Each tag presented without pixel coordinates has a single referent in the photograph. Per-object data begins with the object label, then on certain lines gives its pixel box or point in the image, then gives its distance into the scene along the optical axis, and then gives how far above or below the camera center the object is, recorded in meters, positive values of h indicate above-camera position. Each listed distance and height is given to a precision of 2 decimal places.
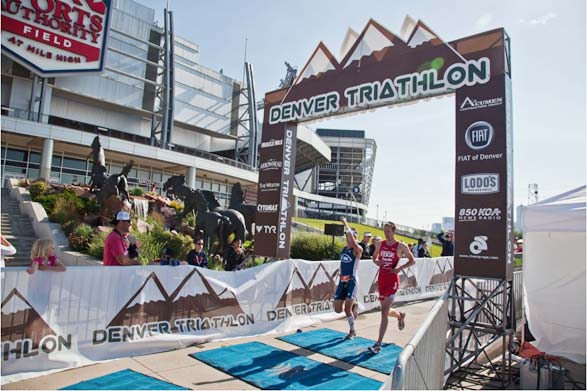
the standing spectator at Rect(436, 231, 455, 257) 14.39 +0.05
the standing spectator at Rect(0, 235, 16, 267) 4.15 -0.31
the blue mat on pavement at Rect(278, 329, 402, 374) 5.61 -1.78
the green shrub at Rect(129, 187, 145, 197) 20.46 +1.93
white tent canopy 5.68 -0.39
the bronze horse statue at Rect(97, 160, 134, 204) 15.16 +1.56
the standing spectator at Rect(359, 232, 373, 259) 9.98 -0.14
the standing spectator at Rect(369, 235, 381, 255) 14.29 -0.33
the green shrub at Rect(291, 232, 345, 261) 16.42 -0.41
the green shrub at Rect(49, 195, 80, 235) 13.98 +0.40
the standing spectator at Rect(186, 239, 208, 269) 7.69 -0.52
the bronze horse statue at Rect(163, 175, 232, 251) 12.30 +0.35
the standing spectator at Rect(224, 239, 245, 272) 10.34 -0.65
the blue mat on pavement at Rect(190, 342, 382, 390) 4.67 -1.78
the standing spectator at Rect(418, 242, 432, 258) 14.98 -0.36
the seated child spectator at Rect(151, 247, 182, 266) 6.16 -0.54
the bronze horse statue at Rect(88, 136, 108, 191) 16.44 +2.52
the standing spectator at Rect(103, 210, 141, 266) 5.50 -0.27
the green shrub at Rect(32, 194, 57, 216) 15.83 +0.96
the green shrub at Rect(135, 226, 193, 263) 11.61 -0.46
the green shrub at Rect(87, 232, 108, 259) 11.98 -0.65
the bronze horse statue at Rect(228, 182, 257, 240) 15.01 +1.08
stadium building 32.06 +11.85
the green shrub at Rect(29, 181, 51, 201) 17.33 +1.59
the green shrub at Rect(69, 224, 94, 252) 12.75 -0.43
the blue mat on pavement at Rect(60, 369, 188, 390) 4.20 -1.75
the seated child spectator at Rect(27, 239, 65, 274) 4.61 -0.40
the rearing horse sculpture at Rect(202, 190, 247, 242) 12.78 +0.35
